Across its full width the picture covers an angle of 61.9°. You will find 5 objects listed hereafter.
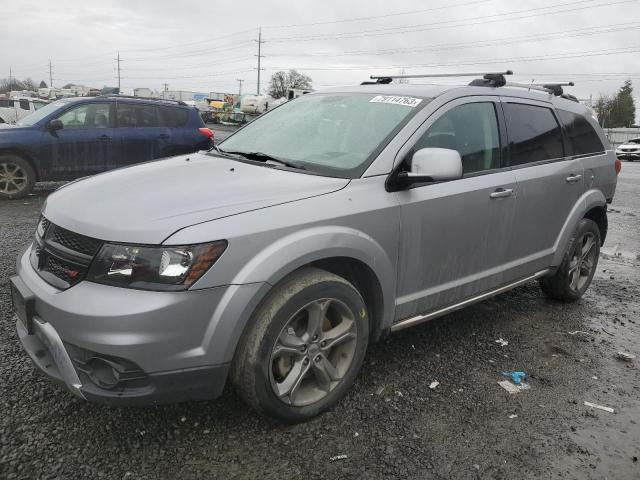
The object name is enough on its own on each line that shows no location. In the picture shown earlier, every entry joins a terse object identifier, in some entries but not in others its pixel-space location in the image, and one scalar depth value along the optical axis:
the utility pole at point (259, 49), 80.44
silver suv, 2.25
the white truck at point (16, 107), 17.16
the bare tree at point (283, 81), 90.69
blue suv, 8.69
